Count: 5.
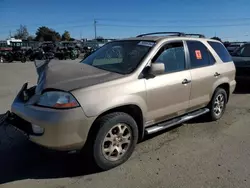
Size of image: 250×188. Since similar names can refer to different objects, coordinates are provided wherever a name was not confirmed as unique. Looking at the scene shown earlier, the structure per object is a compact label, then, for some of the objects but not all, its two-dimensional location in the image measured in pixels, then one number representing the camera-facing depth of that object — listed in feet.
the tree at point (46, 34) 206.02
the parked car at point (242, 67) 20.25
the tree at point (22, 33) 227.08
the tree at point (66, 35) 213.39
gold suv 7.16
